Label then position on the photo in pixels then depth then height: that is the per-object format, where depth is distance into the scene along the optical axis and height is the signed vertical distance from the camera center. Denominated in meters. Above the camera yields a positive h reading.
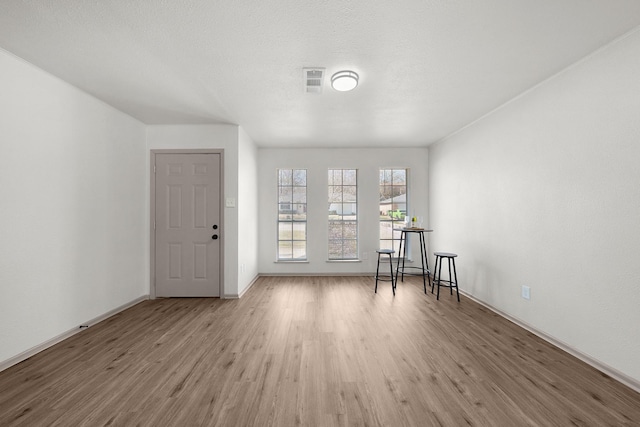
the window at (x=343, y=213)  5.95 -0.04
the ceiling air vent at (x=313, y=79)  2.64 +1.26
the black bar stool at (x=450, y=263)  4.33 -0.86
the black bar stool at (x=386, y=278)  4.69 -1.28
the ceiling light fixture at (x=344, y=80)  2.68 +1.23
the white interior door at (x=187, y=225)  4.30 -0.21
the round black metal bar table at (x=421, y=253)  5.46 -0.81
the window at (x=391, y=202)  5.94 +0.19
